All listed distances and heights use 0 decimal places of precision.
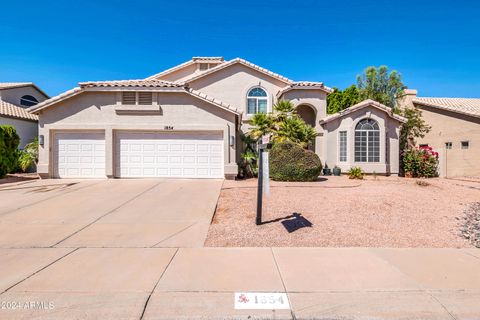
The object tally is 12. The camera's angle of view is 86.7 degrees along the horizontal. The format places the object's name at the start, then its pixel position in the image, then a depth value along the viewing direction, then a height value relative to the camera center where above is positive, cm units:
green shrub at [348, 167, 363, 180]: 1371 -91
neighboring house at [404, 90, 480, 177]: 1623 +151
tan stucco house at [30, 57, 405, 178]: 1259 +129
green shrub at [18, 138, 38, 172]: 1554 +7
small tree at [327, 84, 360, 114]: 2198 +518
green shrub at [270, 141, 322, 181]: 1174 -31
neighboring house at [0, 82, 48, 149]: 1777 +444
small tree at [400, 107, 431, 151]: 1772 +212
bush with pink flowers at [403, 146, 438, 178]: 1597 -38
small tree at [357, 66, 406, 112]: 2030 +585
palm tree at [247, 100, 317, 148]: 1362 +170
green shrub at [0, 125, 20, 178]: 1372 +48
